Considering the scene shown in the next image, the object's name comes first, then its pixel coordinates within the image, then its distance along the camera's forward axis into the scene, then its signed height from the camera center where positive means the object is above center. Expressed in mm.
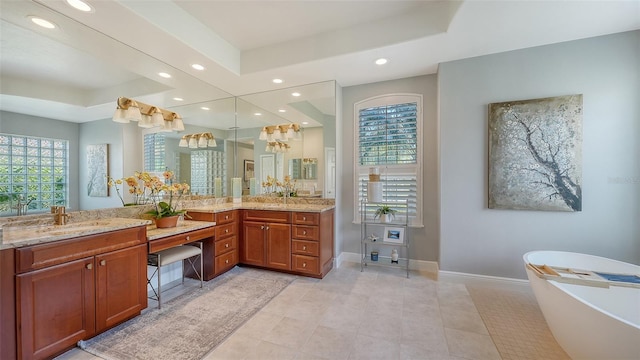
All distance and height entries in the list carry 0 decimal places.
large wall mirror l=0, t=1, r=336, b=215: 1935 +830
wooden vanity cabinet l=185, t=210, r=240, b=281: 3053 -876
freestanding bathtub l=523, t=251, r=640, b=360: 1387 -938
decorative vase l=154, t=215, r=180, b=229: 2623 -480
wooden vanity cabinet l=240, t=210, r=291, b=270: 3246 -849
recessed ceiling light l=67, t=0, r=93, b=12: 1835 +1370
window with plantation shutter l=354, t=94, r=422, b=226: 3400 +472
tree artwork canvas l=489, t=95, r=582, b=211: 2537 +268
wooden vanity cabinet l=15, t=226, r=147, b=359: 1560 -830
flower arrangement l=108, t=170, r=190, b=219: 2629 -134
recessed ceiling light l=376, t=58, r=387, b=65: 2838 +1427
